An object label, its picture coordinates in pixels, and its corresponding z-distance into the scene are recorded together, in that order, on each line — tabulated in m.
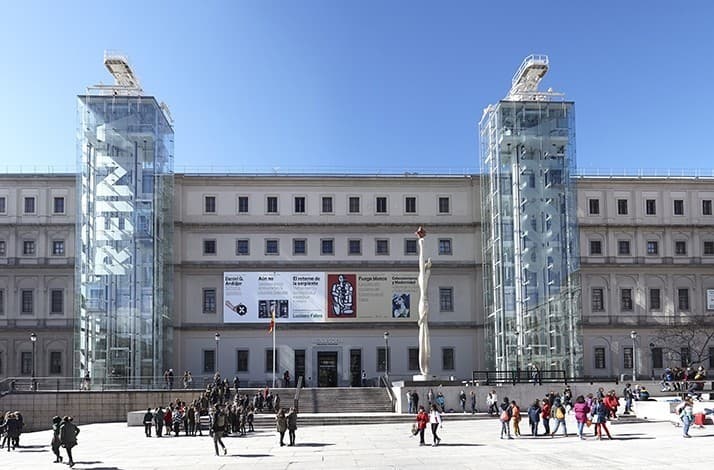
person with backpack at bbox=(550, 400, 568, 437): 32.66
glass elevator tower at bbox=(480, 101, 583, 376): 58.66
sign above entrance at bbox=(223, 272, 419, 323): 61.75
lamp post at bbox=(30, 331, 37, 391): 49.72
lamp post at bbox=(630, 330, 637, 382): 62.25
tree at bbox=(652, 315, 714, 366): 63.62
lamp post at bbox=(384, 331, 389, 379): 60.97
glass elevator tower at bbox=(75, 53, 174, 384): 56.94
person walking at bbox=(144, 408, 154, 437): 36.12
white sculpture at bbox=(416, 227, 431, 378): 45.66
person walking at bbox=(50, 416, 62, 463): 26.27
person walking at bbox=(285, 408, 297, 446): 30.80
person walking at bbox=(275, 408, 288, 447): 30.16
